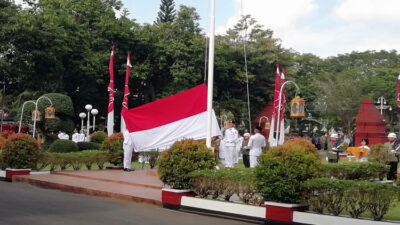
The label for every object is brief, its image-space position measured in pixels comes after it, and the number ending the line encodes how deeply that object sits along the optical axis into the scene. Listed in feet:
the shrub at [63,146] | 82.84
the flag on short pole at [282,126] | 76.06
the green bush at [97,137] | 101.74
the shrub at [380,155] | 55.42
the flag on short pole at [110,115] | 70.44
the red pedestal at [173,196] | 38.65
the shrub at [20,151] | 57.36
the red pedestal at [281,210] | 32.01
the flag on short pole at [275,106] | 81.88
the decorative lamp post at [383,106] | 171.20
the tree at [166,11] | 216.54
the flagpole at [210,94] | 43.17
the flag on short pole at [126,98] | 64.00
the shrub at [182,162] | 39.34
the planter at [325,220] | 29.06
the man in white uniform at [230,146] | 71.46
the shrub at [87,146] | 90.99
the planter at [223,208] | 34.09
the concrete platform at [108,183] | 44.02
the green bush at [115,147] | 68.13
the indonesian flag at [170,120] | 47.91
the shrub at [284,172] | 32.40
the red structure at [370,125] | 117.19
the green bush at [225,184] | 36.27
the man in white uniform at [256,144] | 60.39
